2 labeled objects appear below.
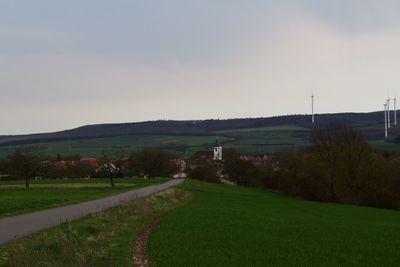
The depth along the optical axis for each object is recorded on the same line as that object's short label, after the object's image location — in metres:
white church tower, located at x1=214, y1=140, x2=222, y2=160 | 134.19
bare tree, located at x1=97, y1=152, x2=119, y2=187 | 99.12
